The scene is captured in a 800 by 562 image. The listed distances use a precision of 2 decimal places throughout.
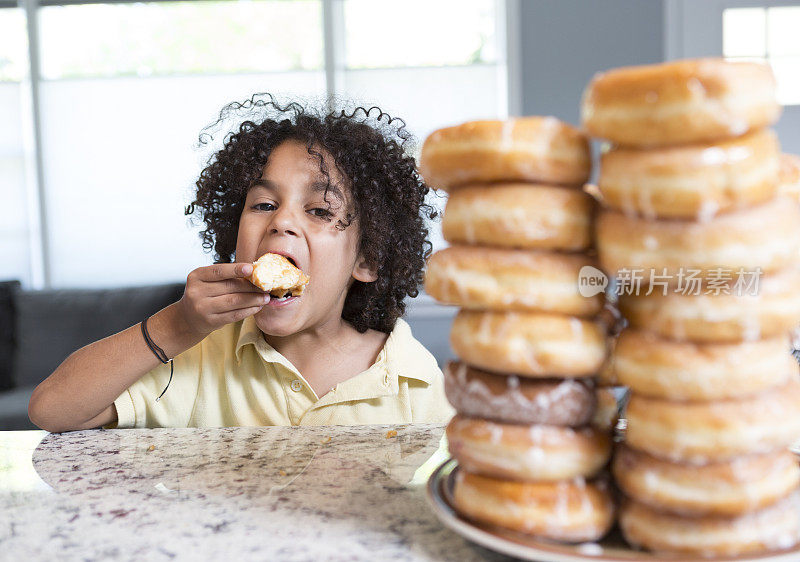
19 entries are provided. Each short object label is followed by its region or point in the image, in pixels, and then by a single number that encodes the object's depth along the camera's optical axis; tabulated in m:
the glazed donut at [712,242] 0.54
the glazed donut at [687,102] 0.52
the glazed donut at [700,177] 0.53
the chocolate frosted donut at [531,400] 0.61
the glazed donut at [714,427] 0.55
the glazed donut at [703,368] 0.55
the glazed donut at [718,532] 0.57
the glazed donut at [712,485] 0.56
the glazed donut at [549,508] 0.60
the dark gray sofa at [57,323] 3.45
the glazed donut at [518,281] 0.59
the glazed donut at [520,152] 0.59
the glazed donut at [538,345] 0.58
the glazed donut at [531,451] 0.60
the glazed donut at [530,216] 0.59
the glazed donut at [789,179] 0.64
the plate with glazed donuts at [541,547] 0.56
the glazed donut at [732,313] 0.55
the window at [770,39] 4.02
